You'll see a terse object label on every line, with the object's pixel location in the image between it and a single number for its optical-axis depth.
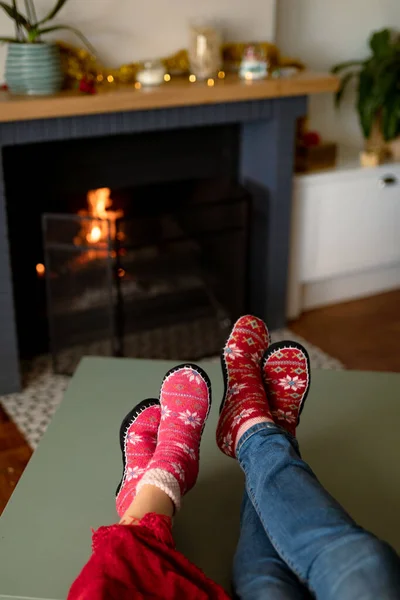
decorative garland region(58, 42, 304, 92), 2.16
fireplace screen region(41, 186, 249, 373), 2.23
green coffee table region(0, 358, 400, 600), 1.17
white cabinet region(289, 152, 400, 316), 2.64
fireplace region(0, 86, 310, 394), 2.11
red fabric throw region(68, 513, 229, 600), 0.96
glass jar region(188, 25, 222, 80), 2.31
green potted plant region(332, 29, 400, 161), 2.69
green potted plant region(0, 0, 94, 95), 2.00
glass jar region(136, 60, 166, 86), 2.23
